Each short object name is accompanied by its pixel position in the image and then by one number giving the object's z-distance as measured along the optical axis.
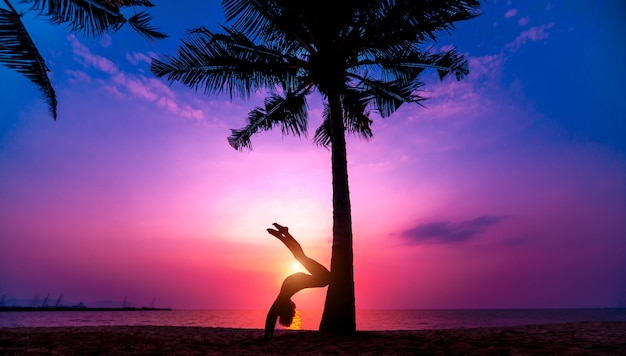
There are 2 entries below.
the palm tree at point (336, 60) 6.99
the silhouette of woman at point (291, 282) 6.60
